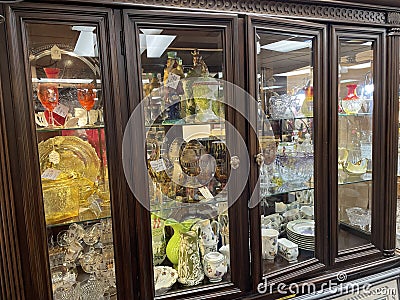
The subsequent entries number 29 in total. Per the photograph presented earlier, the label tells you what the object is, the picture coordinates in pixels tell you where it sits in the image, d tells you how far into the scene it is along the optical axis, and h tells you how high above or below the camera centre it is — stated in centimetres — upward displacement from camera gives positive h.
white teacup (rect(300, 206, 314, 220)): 145 -46
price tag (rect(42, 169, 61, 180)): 107 -15
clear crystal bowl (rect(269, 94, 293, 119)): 141 +8
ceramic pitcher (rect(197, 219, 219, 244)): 137 -50
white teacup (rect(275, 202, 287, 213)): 150 -43
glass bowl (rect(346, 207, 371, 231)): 157 -52
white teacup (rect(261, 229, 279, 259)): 142 -59
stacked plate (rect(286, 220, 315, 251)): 146 -57
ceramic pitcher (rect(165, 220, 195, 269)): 132 -51
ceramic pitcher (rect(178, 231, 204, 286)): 127 -60
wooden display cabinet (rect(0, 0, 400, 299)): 97 -4
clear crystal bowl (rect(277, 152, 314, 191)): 145 -24
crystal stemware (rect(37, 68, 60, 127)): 106 +14
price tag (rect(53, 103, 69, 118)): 112 +8
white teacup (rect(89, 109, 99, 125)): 110 +5
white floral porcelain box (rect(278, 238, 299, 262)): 142 -62
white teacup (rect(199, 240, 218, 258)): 137 -56
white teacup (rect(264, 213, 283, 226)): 150 -49
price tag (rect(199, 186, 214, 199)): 131 -30
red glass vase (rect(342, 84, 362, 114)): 150 +9
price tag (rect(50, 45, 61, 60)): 107 +29
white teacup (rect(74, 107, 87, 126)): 113 +6
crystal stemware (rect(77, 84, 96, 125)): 111 +13
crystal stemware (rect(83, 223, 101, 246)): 117 -42
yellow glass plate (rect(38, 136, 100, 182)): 114 -10
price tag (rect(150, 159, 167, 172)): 121 -16
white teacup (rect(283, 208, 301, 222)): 156 -49
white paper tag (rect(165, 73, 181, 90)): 126 +20
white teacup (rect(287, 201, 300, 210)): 153 -43
